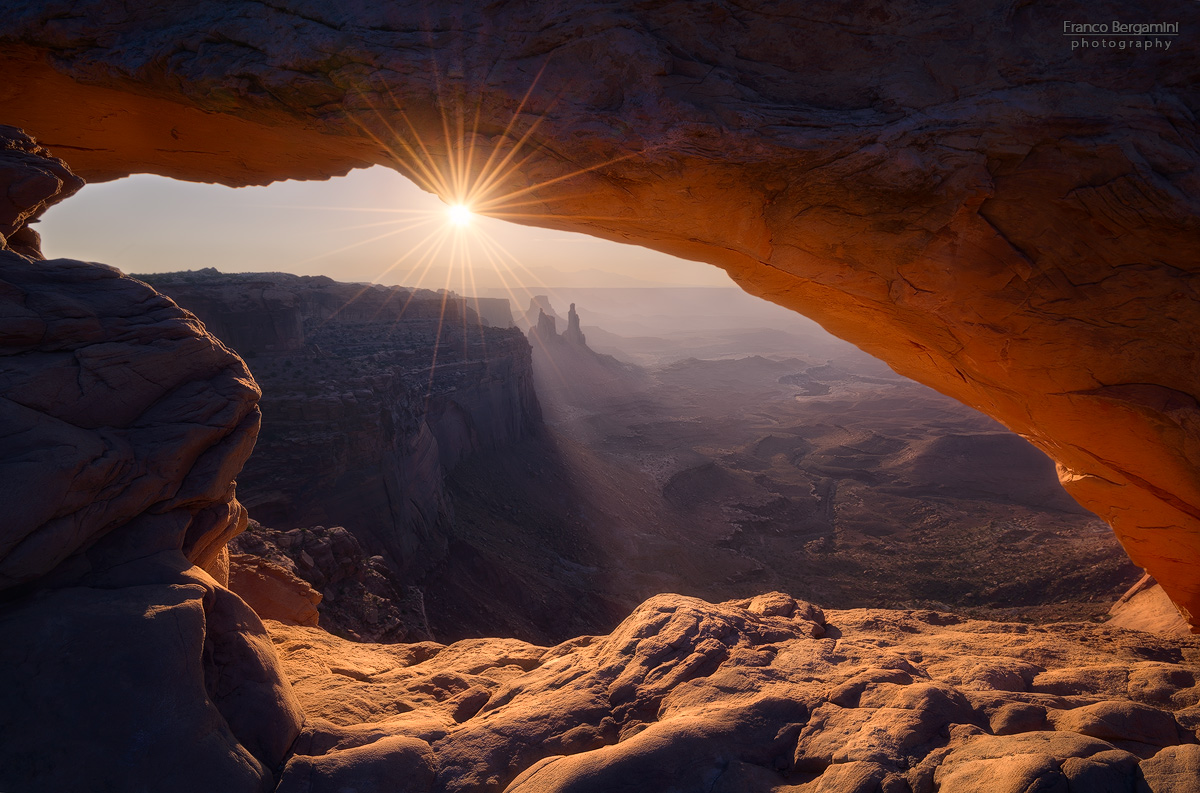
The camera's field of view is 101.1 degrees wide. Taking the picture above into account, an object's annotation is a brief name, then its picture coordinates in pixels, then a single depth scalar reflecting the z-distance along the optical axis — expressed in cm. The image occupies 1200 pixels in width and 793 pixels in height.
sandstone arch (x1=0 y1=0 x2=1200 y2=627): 639
